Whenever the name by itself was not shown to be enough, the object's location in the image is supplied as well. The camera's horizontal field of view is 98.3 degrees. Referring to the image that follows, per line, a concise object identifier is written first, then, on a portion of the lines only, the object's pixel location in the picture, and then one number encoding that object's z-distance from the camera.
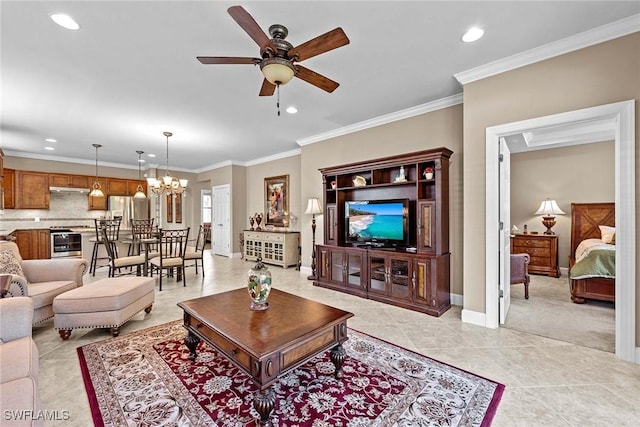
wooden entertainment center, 3.49
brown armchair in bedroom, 3.91
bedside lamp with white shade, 5.45
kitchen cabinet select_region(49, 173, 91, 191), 6.86
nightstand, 5.34
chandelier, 5.45
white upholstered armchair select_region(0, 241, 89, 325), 2.63
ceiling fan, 1.77
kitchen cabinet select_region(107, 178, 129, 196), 7.71
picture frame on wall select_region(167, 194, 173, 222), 8.56
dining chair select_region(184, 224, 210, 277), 5.07
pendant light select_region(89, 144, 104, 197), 6.53
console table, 6.28
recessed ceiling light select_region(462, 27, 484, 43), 2.36
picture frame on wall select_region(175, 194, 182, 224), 8.86
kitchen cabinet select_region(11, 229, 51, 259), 6.09
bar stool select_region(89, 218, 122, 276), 5.21
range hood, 6.81
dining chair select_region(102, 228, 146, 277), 4.60
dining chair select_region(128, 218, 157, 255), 5.12
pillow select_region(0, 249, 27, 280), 2.64
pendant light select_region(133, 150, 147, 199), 6.63
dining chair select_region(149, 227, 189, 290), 4.56
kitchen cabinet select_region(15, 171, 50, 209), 6.48
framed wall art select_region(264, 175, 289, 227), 6.86
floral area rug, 1.67
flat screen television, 3.92
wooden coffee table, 1.57
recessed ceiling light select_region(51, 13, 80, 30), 2.14
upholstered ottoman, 2.64
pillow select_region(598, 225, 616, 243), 4.49
